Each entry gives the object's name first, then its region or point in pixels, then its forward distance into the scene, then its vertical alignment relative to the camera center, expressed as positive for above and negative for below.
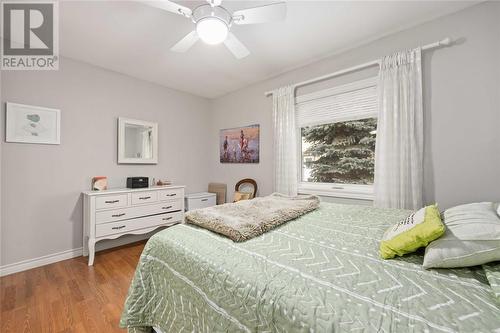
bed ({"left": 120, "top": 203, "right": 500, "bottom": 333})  0.60 -0.41
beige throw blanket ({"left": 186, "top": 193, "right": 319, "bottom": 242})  1.25 -0.33
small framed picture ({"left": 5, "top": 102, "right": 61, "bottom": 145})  2.30 +0.53
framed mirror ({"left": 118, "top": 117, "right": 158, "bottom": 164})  3.10 +0.43
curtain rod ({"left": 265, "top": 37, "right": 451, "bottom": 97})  1.92 +1.13
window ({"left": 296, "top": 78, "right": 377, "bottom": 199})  2.50 +0.38
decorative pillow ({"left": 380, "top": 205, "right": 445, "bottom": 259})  0.92 -0.31
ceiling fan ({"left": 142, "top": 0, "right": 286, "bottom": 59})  1.53 +1.15
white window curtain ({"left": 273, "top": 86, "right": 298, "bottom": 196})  2.95 +0.37
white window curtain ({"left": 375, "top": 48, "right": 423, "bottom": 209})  2.03 +0.34
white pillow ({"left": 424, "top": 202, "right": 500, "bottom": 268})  0.79 -0.30
